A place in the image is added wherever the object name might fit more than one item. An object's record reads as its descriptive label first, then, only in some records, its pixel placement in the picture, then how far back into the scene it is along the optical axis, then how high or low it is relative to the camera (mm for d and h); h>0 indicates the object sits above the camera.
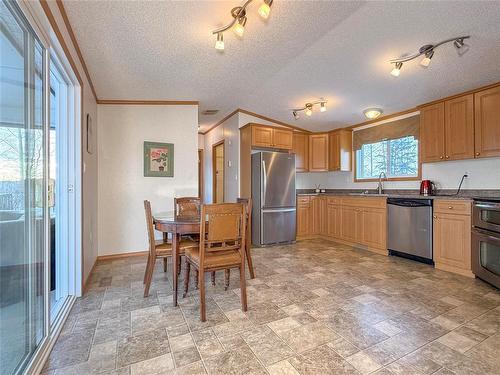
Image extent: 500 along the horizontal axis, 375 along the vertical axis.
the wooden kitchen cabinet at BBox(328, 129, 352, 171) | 4883 +766
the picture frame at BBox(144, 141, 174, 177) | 3770 +460
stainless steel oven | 2490 -567
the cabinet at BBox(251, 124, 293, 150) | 4418 +955
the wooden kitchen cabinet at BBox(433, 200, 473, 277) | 2877 -628
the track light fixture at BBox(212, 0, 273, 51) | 1763 +1351
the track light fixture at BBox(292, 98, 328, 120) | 3917 +1351
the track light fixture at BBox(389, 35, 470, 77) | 2324 +1363
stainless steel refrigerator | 4258 -172
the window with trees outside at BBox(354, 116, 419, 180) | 3994 +657
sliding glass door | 1180 -16
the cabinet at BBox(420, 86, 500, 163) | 2885 +767
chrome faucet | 4352 +57
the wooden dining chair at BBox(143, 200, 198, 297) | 2320 -595
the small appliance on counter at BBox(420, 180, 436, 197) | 3592 -8
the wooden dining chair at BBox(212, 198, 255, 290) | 2503 -751
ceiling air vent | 4602 +1464
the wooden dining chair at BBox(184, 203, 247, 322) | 1922 -420
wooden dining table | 2129 -360
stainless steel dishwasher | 3268 -562
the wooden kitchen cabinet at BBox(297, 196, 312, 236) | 4785 -539
